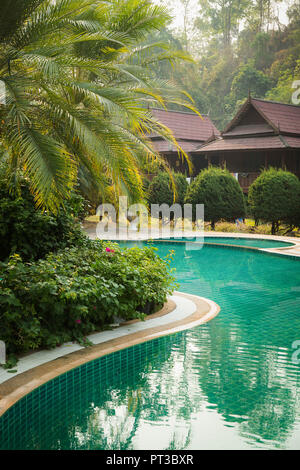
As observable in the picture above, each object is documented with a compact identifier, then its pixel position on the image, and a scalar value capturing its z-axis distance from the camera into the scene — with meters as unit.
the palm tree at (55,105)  5.51
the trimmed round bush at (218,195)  19.98
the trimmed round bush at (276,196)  18.59
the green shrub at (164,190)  22.12
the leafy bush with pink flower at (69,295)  5.15
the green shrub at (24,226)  6.48
